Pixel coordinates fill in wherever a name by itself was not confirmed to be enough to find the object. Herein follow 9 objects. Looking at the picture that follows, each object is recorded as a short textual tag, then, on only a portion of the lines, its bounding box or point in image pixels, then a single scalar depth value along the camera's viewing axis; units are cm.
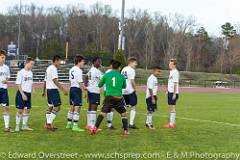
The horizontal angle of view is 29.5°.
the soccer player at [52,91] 1330
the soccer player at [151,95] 1480
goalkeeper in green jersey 1273
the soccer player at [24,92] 1308
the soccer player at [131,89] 1467
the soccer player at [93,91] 1412
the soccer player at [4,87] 1279
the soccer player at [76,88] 1360
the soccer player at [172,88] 1494
